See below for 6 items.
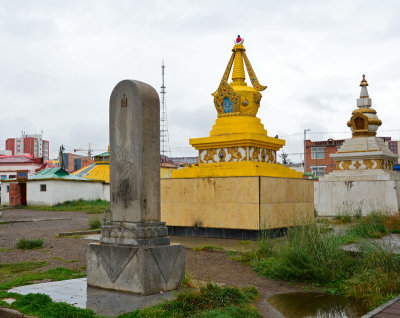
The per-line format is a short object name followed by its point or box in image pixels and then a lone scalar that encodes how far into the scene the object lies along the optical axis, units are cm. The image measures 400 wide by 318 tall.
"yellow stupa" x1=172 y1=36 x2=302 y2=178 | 1353
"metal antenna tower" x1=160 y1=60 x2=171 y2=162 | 5542
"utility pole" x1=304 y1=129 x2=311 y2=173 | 5281
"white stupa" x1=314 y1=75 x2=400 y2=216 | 2042
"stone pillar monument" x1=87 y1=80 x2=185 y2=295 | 654
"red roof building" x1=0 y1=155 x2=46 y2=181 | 5806
